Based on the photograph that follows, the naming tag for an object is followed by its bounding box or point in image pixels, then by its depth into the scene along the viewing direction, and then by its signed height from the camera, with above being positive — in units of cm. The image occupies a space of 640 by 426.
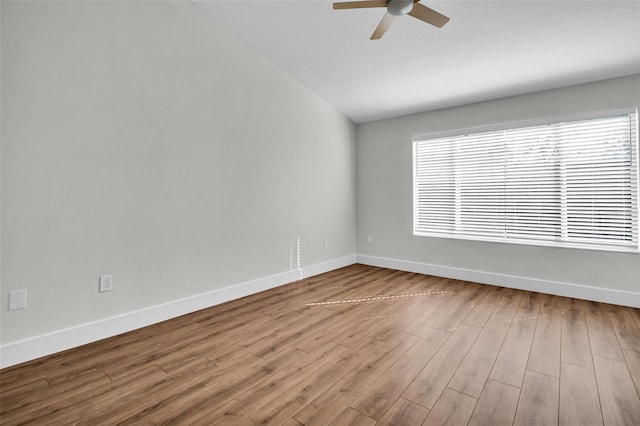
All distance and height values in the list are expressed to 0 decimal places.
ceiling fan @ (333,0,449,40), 207 +148
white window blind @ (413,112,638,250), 315 +40
